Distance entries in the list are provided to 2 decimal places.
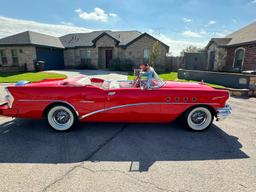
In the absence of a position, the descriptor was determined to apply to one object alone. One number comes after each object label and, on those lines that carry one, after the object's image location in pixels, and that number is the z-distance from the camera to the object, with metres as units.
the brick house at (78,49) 18.73
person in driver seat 3.85
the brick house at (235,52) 13.12
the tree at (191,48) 36.61
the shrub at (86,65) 22.41
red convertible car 3.70
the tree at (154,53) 18.38
